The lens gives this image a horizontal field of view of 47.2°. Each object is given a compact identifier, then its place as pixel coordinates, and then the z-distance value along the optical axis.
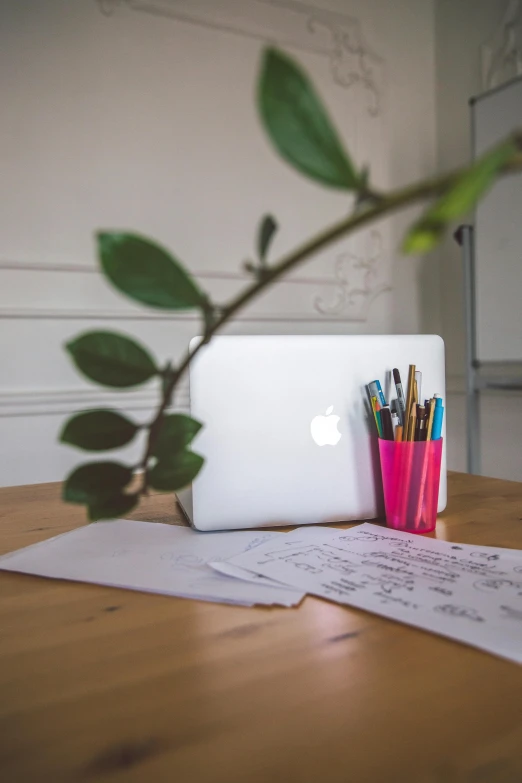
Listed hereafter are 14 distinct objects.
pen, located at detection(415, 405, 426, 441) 0.70
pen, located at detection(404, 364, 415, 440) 0.71
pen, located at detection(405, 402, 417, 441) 0.71
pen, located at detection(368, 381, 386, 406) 0.74
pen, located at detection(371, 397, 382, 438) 0.74
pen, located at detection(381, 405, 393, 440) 0.72
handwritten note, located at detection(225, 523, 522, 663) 0.43
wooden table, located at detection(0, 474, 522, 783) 0.29
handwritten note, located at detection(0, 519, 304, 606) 0.52
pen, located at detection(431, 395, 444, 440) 0.71
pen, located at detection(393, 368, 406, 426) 0.74
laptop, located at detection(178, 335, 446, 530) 0.72
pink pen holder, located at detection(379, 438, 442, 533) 0.69
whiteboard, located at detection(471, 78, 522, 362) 2.24
